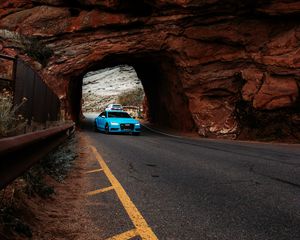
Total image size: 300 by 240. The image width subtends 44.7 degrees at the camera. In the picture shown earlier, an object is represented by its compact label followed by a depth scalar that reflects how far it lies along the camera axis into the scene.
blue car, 22.27
